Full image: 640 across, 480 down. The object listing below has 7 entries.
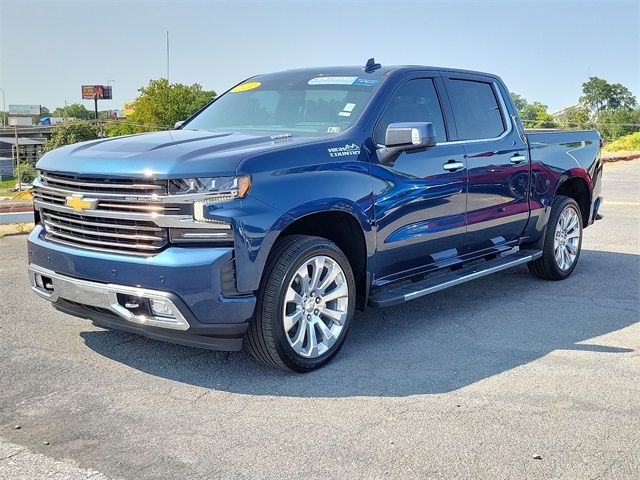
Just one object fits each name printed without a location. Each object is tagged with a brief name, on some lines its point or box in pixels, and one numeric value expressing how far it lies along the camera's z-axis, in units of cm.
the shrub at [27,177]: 10278
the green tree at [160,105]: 11475
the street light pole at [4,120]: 17908
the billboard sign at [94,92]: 17395
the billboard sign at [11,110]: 19750
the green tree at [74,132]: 10775
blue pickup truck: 414
